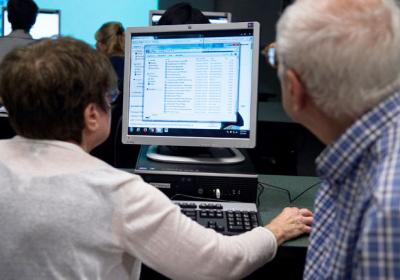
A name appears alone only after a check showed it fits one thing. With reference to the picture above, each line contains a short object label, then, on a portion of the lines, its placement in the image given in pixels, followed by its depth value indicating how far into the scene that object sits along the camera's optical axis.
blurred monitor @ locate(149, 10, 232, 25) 3.23
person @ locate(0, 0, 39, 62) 3.11
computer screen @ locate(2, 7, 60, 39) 4.40
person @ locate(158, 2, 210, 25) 2.05
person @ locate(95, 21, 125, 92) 3.71
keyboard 1.27
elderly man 0.69
